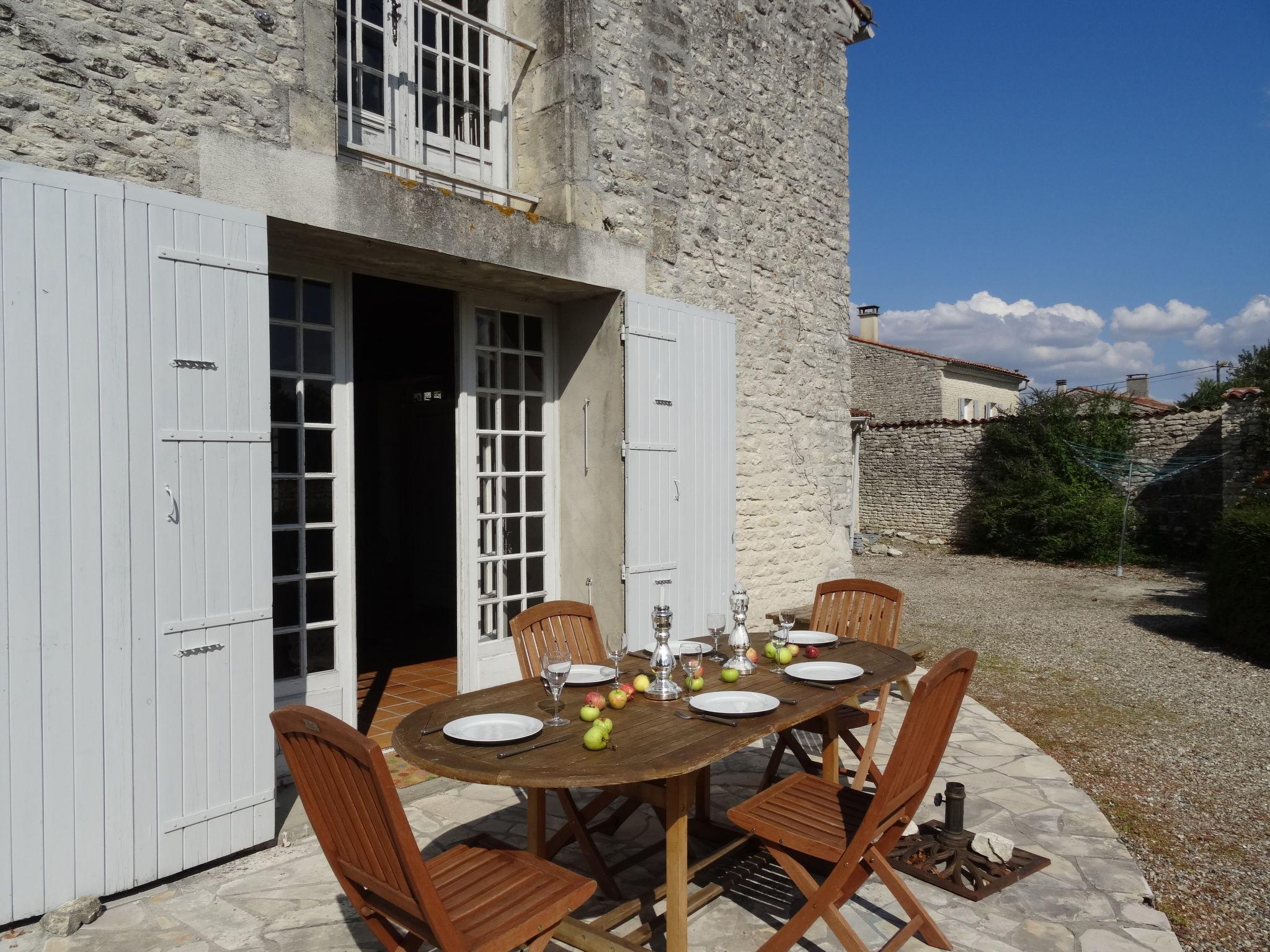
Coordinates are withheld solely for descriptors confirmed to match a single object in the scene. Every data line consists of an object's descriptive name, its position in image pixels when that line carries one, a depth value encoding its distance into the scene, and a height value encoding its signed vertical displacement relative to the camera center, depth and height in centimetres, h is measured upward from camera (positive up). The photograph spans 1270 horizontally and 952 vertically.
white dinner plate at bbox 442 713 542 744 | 222 -65
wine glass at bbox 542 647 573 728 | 245 -53
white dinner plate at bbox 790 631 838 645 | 342 -64
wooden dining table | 204 -68
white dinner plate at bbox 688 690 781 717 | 250 -66
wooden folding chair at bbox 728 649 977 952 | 219 -97
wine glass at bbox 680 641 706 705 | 269 -58
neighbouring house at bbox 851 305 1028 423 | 1862 +207
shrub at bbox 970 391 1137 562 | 1315 -19
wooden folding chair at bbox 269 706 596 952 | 172 -86
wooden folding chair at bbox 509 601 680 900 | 271 -66
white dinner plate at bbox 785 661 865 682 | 287 -66
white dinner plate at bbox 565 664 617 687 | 281 -64
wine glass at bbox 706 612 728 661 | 312 -52
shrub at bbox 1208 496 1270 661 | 678 -88
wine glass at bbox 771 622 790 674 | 326 -60
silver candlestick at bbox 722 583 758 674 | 301 -56
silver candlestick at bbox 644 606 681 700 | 268 -57
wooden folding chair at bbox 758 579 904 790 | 344 -68
